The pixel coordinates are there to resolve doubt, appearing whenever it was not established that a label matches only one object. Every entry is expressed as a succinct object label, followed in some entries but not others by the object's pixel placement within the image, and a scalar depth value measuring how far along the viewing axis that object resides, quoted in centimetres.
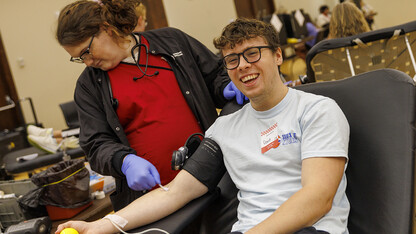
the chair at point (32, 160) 407
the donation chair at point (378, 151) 113
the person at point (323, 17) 892
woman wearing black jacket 168
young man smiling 119
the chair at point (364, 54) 238
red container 244
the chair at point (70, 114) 466
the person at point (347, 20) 321
